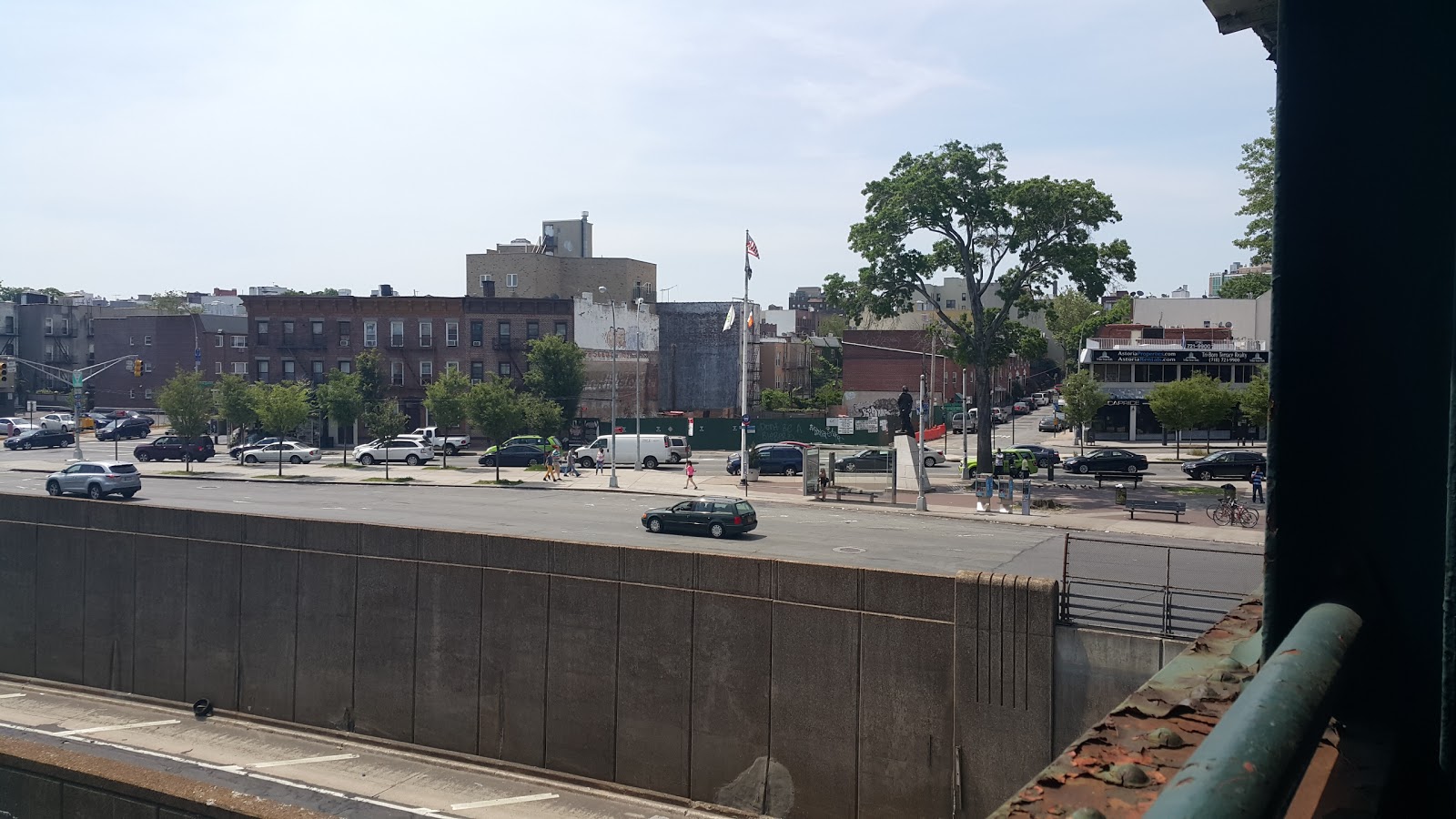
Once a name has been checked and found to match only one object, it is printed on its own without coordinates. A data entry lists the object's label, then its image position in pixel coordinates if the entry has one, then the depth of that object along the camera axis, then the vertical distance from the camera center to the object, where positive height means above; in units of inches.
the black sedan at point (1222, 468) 1814.7 -136.5
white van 2144.4 -140.3
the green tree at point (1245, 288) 3558.1 +355.9
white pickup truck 2461.9 -145.3
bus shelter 1620.3 -141.3
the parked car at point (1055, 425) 3090.6 -116.4
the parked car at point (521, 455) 2102.6 -149.9
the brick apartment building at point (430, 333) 2810.0 +121.3
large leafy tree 1777.8 +251.6
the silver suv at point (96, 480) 1556.3 -154.8
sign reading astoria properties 2628.0 +73.8
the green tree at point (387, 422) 2217.0 -91.6
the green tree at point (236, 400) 2237.9 -49.9
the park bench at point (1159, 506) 1396.7 -161.5
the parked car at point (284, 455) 2203.5 -160.8
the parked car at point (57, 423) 2702.3 -126.5
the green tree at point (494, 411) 2059.5 -61.6
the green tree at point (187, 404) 2160.4 -56.9
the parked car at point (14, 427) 2787.9 -139.7
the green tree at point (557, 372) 2608.3 +19.0
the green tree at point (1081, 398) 2319.1 -26.0
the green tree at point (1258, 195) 2134.6 +393.8
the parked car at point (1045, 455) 1979.6 -131.0
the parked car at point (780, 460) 1991.9 -146.1
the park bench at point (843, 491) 1605.6 -163.7
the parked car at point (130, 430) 2864.2 -147.5
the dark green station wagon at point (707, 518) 1225.4 -158.1
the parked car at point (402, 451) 2224.4 -152.9
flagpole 1732.0 -62.4
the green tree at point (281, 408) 2191.2 -63.4
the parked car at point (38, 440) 2583.7 -161.6
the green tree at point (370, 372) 2731.3 +15.1
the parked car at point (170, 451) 2277.3 -162.5
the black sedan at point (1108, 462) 1881.2 -135.9
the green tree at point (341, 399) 2415.1 -49.4
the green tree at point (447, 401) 2239.2 -47.3
